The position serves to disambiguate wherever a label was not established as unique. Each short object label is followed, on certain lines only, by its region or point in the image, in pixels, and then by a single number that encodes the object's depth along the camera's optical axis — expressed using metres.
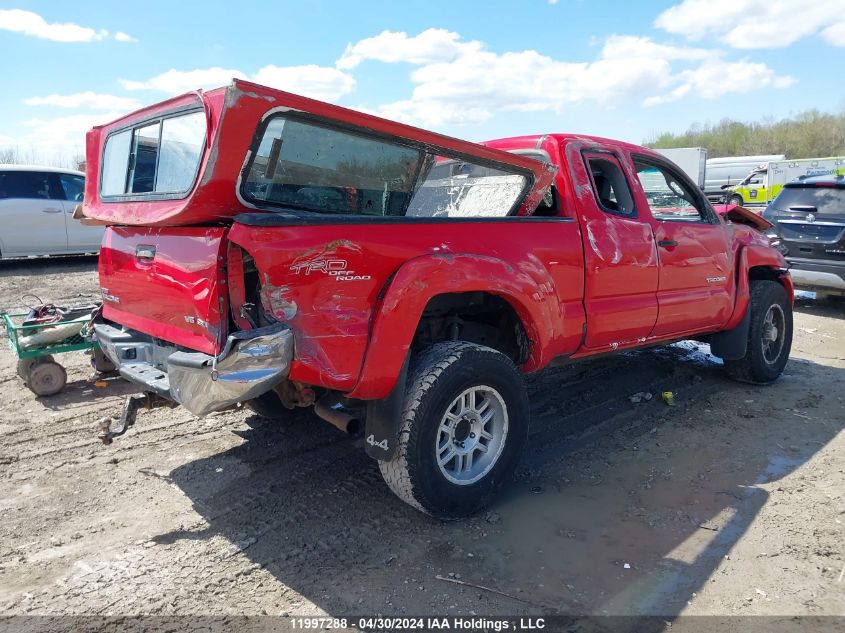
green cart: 4.98
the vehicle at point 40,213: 10.84
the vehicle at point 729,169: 35.97
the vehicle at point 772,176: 24.66
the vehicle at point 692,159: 28.75
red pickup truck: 2.73
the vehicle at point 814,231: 8.77
